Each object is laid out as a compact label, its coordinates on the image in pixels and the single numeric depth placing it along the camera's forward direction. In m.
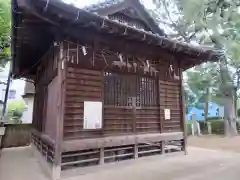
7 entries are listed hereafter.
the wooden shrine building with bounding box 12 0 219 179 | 4.82
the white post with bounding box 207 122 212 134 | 15.40
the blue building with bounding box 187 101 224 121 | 29.60
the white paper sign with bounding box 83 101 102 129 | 5.27
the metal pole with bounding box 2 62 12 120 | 10.33
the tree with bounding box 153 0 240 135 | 10.99
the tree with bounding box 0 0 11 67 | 9.35
